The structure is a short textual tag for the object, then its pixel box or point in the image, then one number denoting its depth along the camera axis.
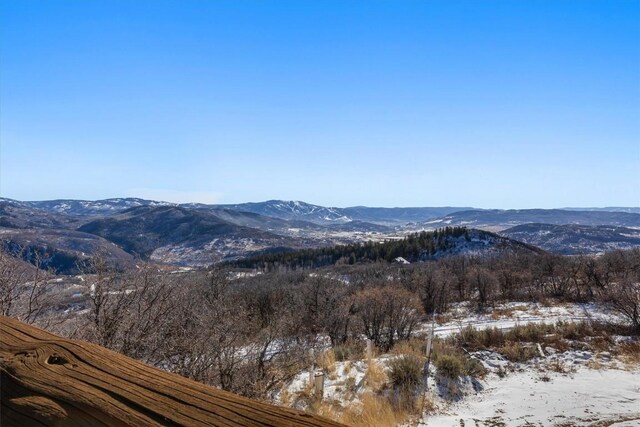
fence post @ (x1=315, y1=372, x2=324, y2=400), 9.58
